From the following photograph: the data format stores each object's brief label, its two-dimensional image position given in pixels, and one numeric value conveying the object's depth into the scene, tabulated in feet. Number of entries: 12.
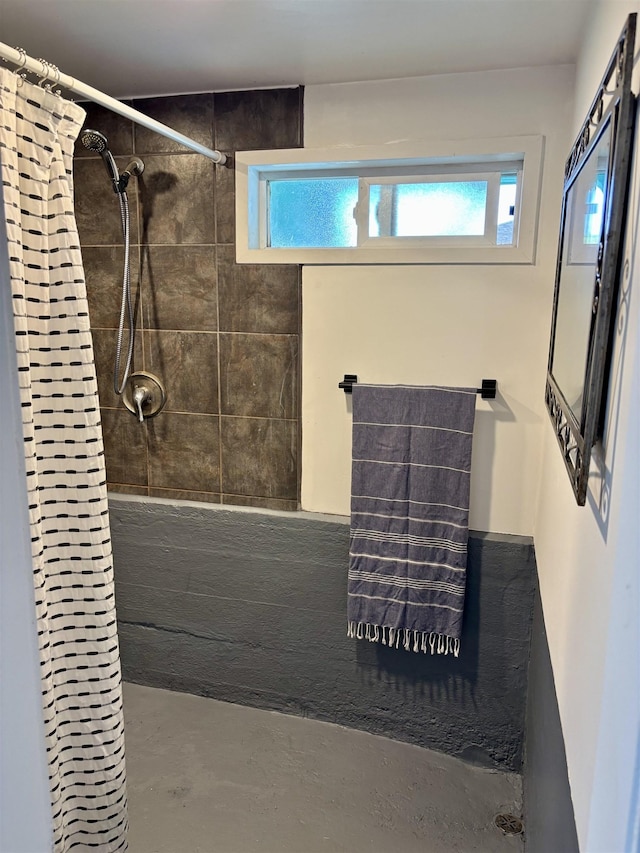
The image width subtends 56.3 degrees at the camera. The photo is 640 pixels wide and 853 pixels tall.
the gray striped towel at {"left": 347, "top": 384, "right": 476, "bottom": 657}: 6.48
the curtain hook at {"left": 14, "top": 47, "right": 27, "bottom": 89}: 4.06
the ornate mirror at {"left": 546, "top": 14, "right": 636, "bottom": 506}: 2.73
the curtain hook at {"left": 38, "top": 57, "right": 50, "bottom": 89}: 4.27
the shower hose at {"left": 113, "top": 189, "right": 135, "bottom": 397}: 7.01
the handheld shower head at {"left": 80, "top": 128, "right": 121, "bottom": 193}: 6.41
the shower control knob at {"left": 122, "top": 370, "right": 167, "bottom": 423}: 7.61
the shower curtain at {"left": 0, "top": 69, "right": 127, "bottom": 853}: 4.22
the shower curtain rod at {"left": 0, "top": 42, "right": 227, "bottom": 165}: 4.05
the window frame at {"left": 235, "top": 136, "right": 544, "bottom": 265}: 6.15
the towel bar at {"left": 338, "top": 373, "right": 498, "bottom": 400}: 6.45
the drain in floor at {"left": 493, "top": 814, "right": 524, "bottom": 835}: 6.09
